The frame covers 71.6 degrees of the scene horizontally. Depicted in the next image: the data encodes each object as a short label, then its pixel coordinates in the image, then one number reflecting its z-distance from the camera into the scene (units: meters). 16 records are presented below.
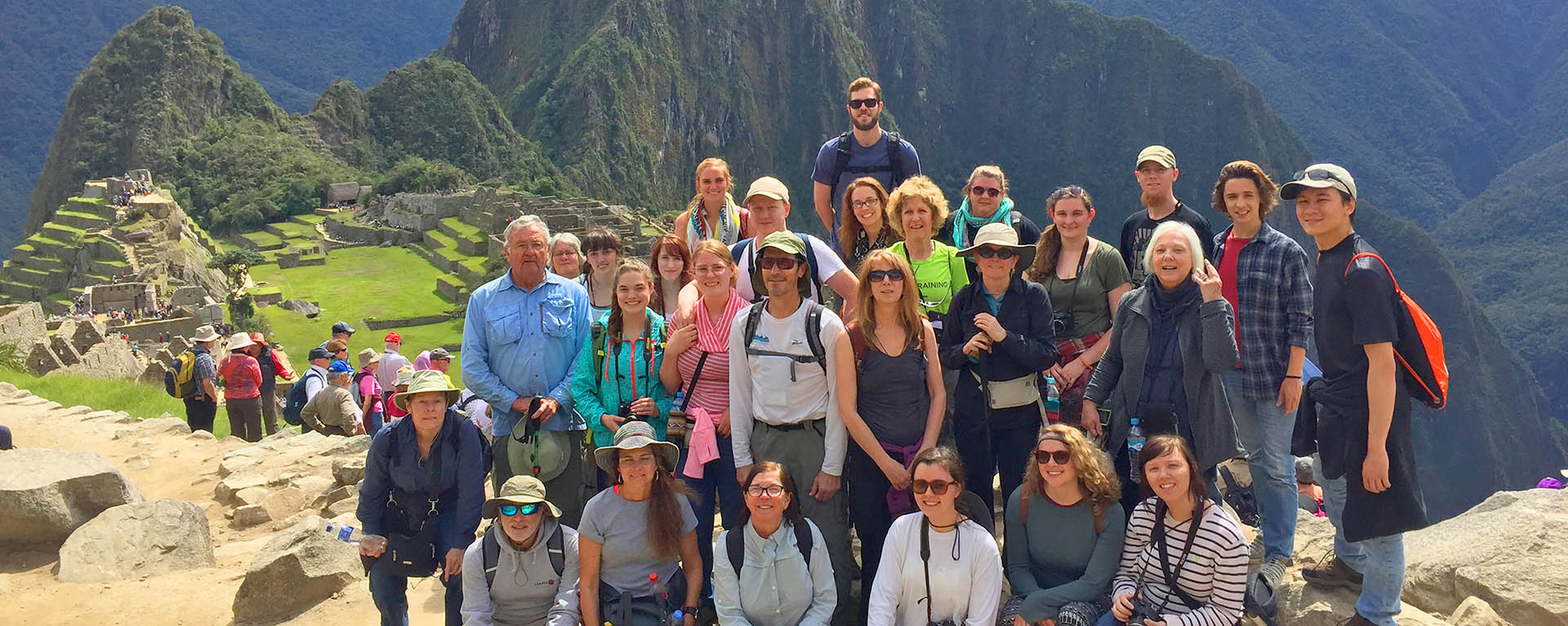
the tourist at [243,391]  11.19
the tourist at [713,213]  6.24
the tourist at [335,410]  10.52
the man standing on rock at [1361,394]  4.18
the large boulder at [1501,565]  5.07
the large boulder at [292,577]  6.22
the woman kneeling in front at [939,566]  4.36
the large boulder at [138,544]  6.82
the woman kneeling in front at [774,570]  4.49
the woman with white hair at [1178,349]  4.48
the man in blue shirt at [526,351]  5.33
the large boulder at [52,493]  7.12
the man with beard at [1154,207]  5.45
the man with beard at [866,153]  6.57
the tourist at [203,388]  11.20
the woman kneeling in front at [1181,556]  4.23
